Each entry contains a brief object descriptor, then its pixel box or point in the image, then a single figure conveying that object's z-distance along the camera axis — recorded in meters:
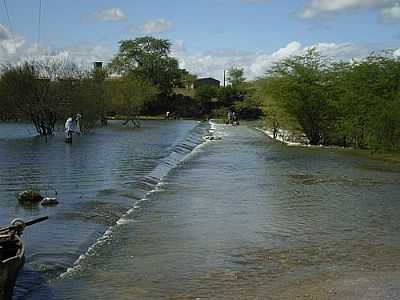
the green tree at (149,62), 106.25
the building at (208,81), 145.24
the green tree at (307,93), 43.88
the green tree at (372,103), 35.06
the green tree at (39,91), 45.88
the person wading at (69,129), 38.62
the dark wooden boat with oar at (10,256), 8.14
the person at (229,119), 83.31
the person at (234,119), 81.38
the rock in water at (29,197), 17.34
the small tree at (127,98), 72.94
